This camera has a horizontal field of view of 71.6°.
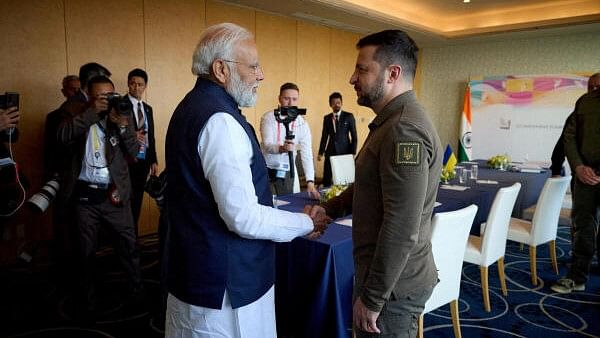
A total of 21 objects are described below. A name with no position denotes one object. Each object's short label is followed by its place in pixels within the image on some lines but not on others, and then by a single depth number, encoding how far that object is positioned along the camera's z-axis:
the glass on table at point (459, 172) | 4.11
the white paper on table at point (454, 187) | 3.73
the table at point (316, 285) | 2.03
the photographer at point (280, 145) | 3.53
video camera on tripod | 2.97
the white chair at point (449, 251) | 2.18
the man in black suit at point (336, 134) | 5.93
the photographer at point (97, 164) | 2.72
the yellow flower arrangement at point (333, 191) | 2.76
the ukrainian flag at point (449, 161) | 4.23
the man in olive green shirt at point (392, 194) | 1.22
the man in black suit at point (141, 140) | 3.91
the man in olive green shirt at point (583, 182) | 3.12
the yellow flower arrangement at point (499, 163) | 5.09
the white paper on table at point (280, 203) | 2.85
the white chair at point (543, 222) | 3.34
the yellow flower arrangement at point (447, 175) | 4.05
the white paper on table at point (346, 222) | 2.41
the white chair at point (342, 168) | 4.39
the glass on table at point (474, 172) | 4.29
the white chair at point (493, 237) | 2.84
